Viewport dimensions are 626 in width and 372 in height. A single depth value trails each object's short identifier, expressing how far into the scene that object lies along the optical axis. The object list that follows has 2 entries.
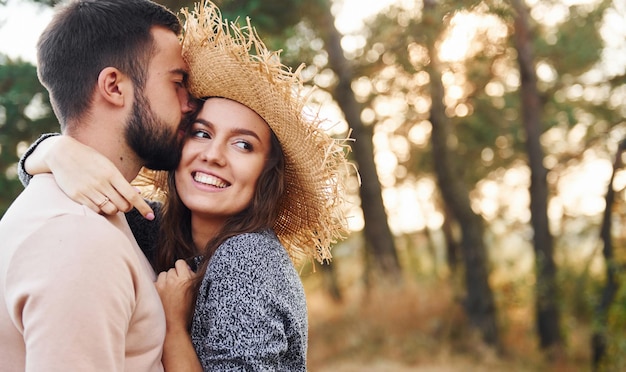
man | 1.58
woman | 2.20
